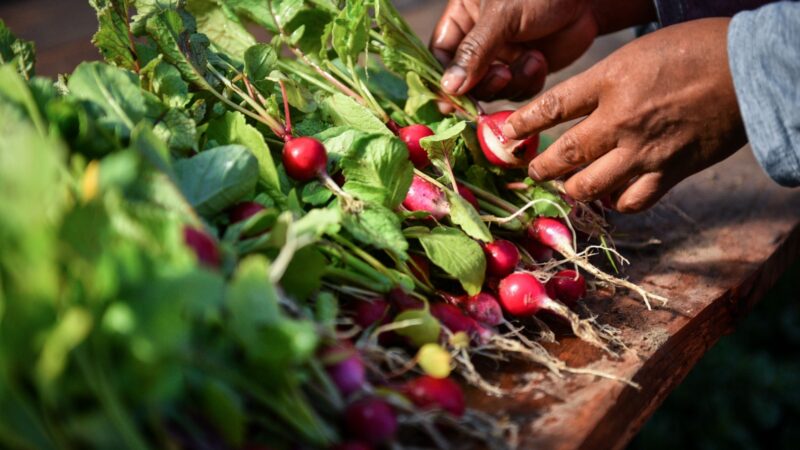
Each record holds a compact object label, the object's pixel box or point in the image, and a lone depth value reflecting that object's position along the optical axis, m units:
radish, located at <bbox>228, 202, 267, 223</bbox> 1.08
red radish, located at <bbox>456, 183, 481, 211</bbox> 1.39
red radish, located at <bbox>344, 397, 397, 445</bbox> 0.83
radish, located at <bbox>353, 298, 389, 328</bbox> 1.09
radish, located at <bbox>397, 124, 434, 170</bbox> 1.39
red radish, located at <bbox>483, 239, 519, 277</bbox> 1.30
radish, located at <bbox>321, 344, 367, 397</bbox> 0.88
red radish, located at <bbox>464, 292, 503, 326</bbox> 1.21
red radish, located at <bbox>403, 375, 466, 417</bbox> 0.92
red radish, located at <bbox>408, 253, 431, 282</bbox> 1.25
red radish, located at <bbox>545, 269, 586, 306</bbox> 1.30
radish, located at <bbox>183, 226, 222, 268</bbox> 0.81
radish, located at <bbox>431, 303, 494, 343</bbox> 1.14
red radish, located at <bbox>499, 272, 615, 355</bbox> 1.21
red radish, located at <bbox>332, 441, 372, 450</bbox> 0.80
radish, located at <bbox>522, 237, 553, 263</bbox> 1.42
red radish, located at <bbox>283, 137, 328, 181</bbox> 1.22
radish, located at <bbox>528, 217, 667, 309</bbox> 1.32
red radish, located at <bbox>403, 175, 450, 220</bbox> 1.32
